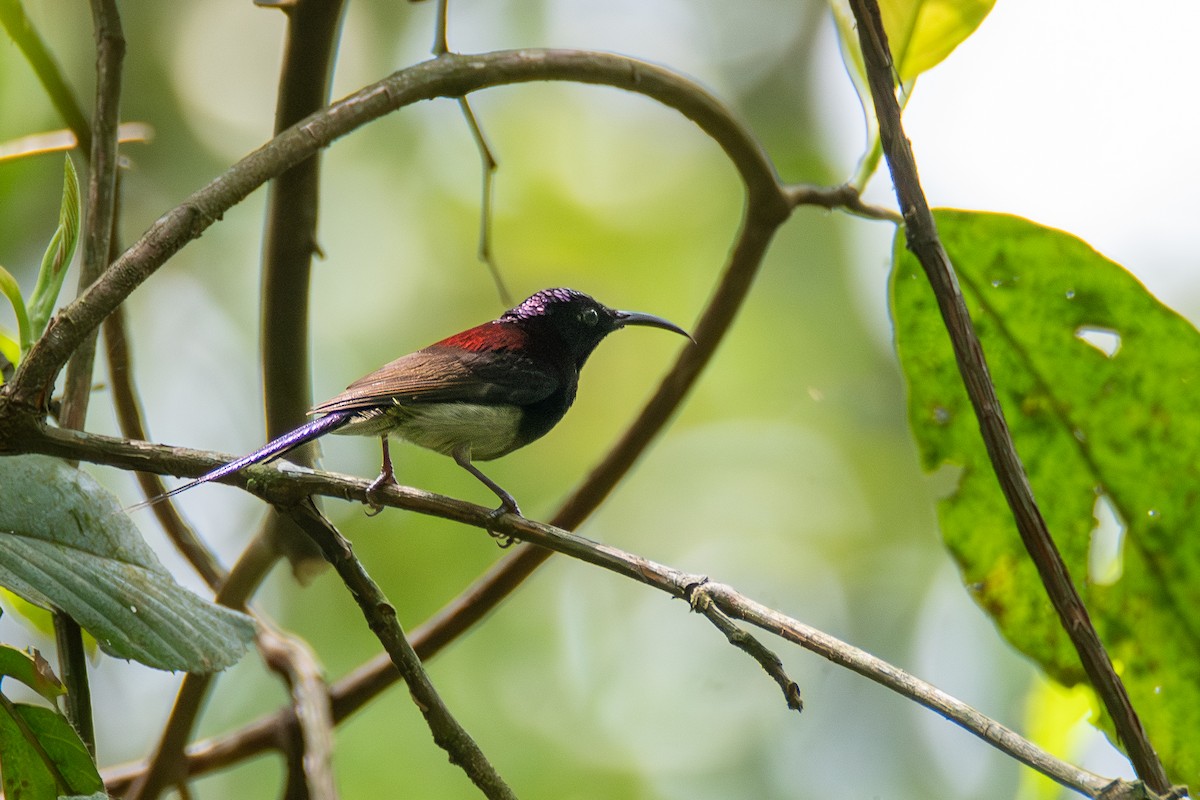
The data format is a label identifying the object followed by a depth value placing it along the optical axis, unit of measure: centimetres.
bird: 613
